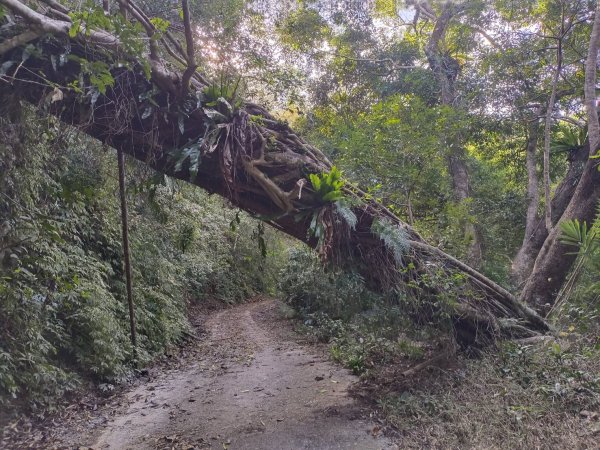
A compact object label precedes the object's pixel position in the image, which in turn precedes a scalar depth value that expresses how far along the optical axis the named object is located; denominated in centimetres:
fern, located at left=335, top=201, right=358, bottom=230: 500
